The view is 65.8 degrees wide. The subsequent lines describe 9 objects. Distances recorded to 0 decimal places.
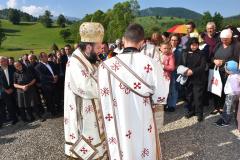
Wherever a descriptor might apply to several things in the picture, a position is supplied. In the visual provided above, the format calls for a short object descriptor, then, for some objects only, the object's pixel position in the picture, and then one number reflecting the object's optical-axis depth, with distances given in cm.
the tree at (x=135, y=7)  4007
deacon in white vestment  215
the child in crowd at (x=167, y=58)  459
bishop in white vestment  252
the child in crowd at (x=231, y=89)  403
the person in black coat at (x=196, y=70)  437
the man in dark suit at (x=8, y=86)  539
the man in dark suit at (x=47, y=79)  544
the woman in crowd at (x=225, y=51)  431
